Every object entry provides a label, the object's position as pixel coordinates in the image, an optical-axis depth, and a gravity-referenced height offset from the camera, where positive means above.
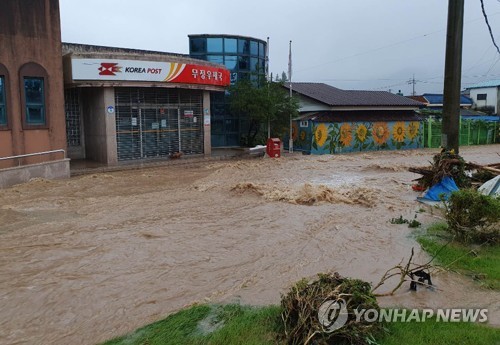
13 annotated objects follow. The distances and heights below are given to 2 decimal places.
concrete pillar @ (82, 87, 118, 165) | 18.83 +0.01
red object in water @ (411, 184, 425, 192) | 13.18 -1.94
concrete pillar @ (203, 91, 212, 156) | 22.62 -0.03
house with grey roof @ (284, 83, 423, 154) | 27.28 +0.04
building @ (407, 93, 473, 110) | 53.58 +2.77
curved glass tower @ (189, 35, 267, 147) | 26.34 +3.34
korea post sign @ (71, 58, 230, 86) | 17.73 +2.22
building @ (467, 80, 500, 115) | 54.25 +2.97
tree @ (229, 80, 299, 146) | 23.70 +0.93
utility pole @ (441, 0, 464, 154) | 11.21 +1.37
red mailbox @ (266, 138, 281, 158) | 23.00 -1.25
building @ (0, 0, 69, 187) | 14.41 +1.05
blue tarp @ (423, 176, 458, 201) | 10.96 -1.60
